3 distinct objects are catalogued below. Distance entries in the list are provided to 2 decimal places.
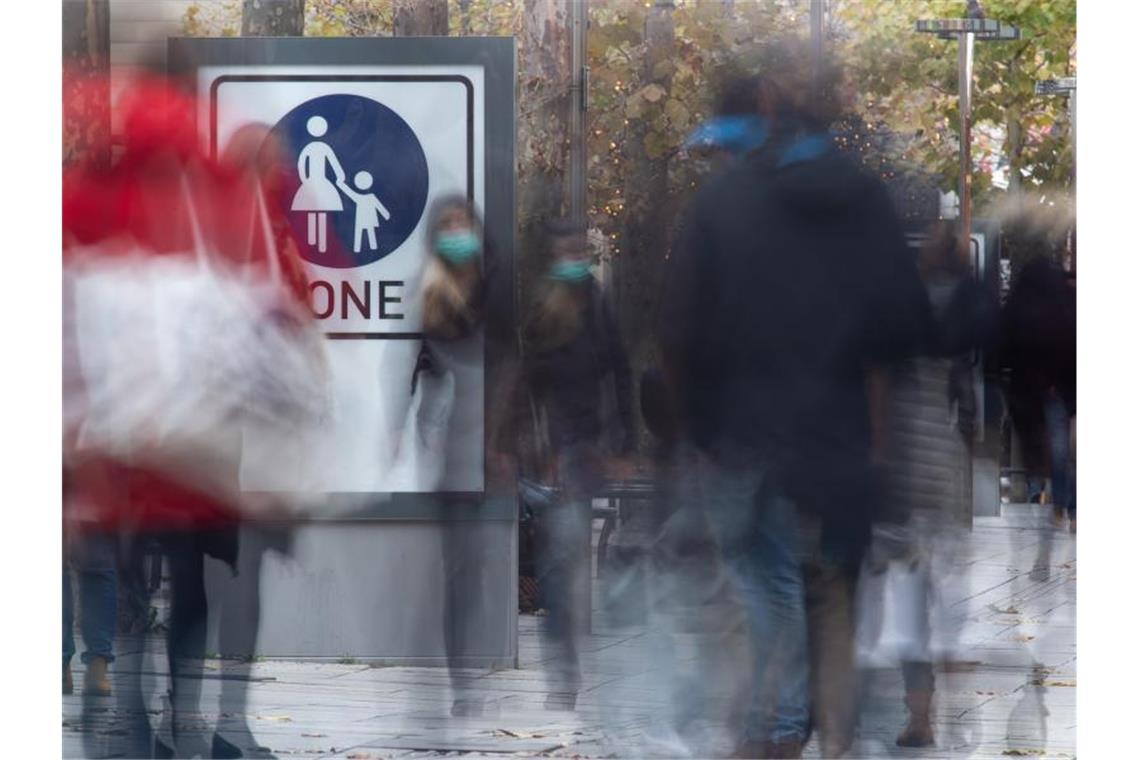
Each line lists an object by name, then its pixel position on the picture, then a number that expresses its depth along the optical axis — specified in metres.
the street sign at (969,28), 40.78
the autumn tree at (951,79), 58.81
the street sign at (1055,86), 55.86
